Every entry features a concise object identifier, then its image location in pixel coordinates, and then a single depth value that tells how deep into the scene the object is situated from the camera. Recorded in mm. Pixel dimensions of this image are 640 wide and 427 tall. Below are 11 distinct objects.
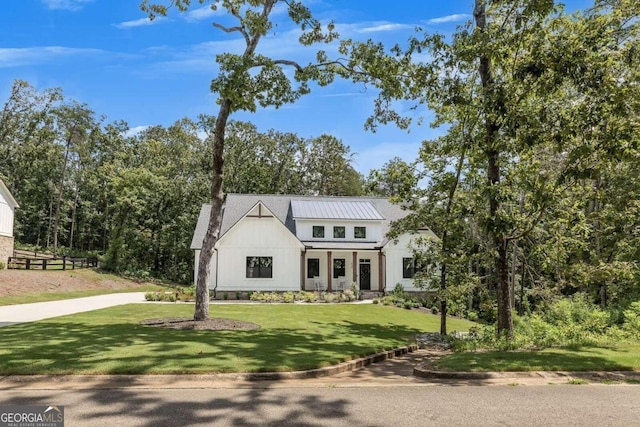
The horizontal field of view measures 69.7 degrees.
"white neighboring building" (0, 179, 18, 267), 29047
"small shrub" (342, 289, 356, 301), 26267
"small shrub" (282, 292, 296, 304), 24797
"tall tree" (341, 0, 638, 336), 9898
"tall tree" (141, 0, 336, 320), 12469
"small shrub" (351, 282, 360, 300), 27059
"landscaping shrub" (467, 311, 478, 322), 22086
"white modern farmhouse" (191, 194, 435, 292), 28891
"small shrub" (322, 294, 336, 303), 25484
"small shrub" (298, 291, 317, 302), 25625
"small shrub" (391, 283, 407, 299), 26870
